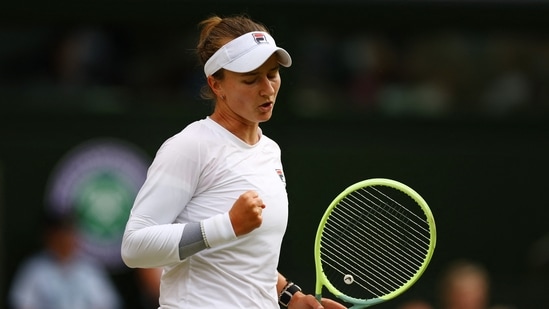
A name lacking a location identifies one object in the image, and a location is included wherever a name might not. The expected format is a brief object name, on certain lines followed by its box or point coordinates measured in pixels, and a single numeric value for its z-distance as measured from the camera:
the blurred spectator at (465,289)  15.95
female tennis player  8.51
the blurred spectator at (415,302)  17.80
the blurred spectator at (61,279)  16.81
